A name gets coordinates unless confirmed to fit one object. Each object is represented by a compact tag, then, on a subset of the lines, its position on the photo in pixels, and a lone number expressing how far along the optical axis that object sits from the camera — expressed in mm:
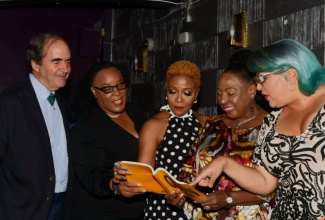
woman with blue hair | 2143
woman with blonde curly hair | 3076
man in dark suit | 2949
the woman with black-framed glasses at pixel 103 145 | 3256
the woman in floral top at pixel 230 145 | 2734
